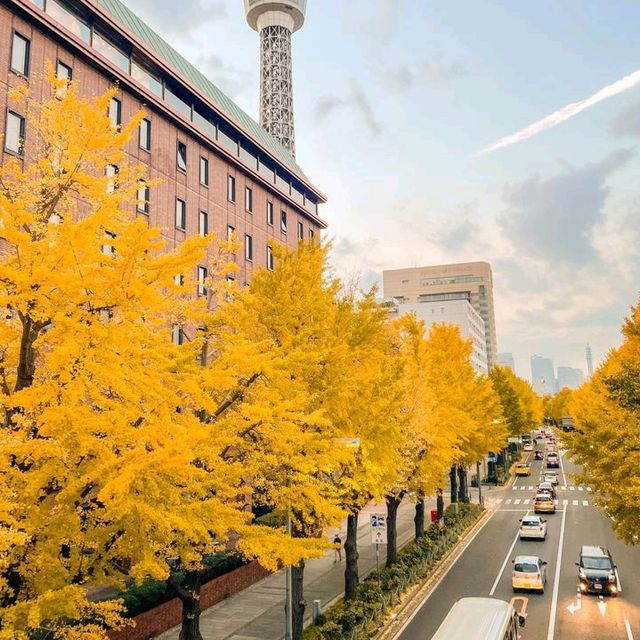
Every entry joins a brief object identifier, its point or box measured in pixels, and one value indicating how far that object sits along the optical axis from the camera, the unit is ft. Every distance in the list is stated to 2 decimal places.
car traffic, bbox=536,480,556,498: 150.30
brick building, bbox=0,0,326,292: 80.48
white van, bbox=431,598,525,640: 41.75
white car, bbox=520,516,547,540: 109.91
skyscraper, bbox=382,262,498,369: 646.74
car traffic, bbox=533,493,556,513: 142.72
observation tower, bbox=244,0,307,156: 392.68
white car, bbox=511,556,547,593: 76.23
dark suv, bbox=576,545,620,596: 74.33
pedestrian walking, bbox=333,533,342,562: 98.07
